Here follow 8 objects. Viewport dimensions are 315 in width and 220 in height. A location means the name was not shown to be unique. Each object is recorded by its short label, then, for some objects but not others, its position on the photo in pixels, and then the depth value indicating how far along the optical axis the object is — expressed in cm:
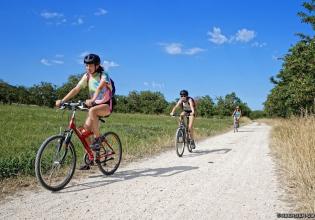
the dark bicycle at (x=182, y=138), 1102
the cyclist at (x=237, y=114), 2920
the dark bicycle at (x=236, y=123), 2815
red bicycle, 572
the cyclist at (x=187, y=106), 1197
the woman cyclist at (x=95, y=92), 648
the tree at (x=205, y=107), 10599
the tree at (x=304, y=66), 1697
